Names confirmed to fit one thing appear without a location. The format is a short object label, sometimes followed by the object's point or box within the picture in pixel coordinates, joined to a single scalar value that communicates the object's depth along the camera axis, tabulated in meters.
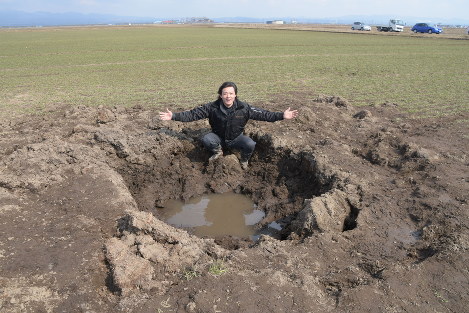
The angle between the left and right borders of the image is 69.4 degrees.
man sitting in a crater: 6.16
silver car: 54.62
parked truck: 49.77
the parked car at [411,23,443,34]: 44.47
